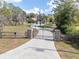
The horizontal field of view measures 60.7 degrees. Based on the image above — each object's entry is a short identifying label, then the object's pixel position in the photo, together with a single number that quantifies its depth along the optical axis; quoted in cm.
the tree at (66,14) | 1304
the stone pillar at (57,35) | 891
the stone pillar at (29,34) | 922
